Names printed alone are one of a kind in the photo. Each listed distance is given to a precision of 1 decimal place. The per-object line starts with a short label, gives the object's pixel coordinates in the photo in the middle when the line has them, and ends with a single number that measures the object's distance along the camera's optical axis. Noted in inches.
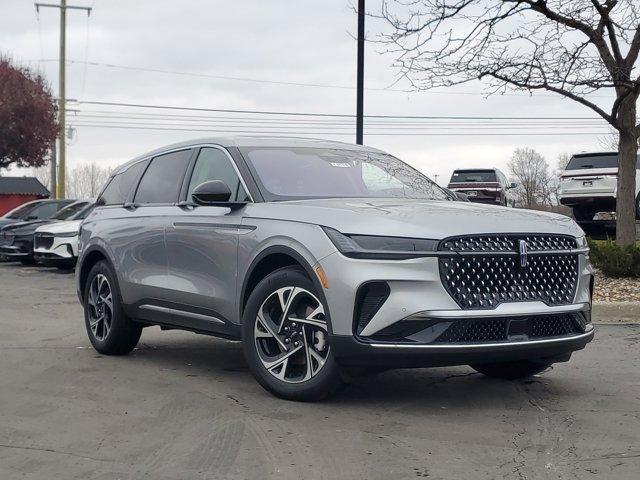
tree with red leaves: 1621.6
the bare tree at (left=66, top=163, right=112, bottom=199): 4325.8
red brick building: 1980.8
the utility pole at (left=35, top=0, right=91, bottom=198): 1481.3
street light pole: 629.9
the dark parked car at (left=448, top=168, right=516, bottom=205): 1123.9
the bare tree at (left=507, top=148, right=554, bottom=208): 2751.0
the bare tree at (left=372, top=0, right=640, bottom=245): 541.0
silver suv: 207.8
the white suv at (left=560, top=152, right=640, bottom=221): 825.5
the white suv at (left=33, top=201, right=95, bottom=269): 730.8
